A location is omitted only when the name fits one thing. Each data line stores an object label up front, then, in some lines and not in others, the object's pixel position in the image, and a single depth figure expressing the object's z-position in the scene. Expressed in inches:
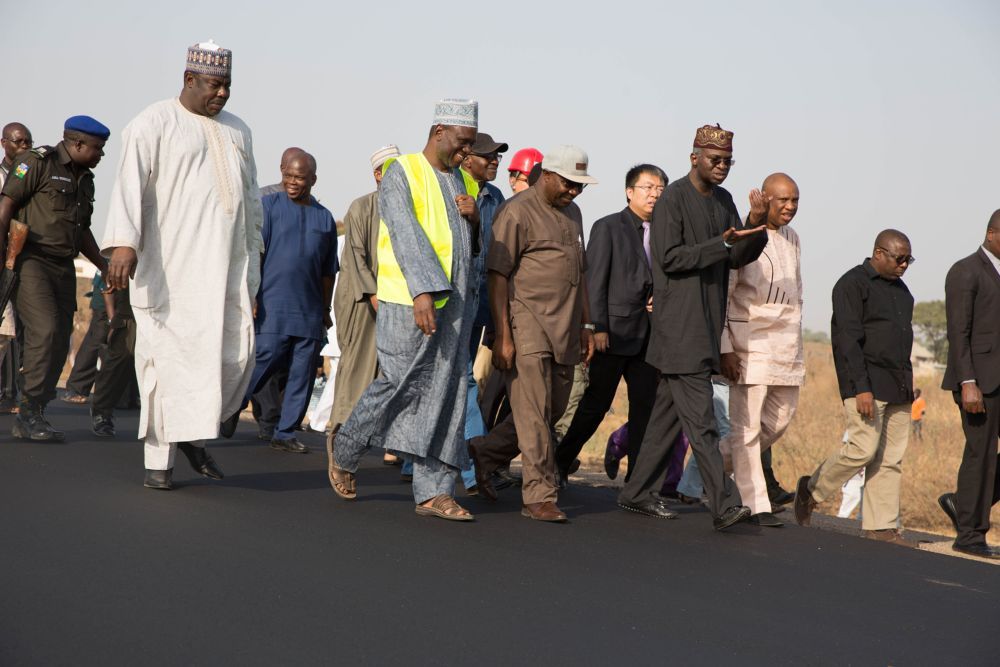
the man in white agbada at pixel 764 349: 313.3
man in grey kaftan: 266.4
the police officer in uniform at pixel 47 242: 353.7
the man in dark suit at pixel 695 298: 290.5
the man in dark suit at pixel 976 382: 326.6
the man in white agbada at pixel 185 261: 271.3
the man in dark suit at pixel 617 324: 330.3
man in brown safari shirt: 284.7
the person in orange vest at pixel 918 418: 709.9
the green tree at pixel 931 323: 2258.9
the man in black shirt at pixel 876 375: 334.6
